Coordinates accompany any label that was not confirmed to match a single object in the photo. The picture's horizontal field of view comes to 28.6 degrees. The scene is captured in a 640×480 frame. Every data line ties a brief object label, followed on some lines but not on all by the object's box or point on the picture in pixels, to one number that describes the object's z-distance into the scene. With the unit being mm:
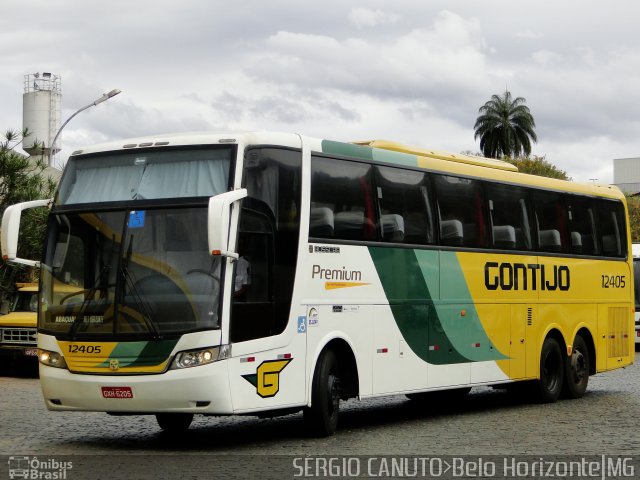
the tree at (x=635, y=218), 85938
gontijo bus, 12492
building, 143625
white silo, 78188
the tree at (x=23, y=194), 28688
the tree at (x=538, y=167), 87125
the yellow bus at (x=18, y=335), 25500
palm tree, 97188
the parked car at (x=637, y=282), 35531
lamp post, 33938
